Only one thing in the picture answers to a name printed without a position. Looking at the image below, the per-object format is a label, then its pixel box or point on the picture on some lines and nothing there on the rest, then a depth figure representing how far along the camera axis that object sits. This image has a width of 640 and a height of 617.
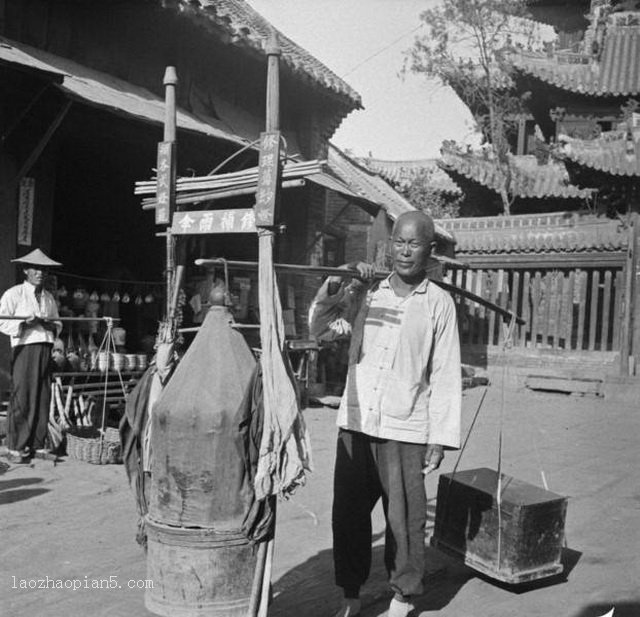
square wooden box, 4.05
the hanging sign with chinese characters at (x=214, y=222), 3.48
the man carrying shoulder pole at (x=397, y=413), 3.56
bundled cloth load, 3.00
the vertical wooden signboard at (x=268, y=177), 3.21
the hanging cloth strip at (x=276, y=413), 2.97
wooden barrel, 2.97
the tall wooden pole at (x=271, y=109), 3.16
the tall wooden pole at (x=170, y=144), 4.01
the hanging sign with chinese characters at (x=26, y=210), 7.64
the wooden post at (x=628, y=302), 13.14
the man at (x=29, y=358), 6.67
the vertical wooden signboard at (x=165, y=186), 4.00
